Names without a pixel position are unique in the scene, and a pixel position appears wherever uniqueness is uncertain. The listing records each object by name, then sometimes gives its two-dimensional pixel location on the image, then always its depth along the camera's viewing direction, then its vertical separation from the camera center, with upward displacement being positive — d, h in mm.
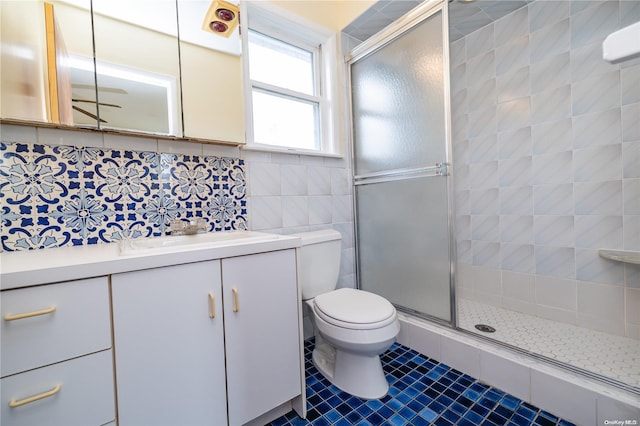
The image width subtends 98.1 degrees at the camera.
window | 1837 +914
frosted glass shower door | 1656 +225
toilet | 1280 -557
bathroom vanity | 737 -390
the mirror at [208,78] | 1453 +733
